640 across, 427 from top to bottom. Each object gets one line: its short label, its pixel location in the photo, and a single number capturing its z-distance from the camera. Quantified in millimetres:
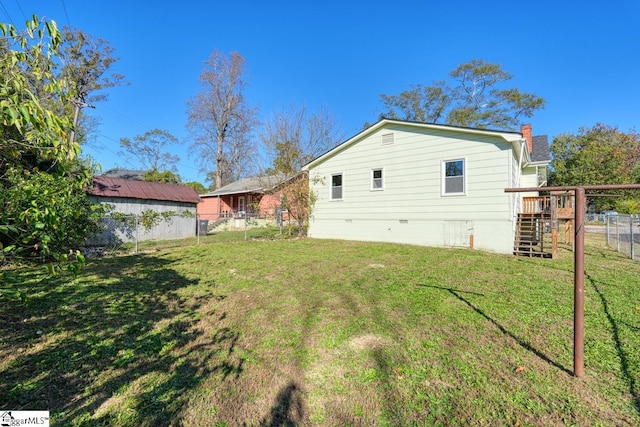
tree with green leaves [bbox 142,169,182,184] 28562
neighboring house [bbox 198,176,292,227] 17747
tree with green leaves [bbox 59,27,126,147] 18094
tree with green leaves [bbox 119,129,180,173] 31869
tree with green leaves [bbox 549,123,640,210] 29641
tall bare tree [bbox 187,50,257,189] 29188
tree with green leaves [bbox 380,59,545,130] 28016
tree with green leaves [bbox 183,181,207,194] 36344
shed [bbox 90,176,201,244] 13648
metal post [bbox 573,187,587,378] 2807
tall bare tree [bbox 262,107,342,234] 14711
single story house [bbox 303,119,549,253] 9812
